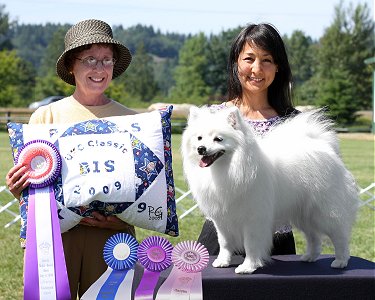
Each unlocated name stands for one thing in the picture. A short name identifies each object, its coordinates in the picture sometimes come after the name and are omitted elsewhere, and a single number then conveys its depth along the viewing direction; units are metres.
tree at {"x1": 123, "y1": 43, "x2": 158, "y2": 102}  60.41
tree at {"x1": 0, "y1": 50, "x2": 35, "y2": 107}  38.66
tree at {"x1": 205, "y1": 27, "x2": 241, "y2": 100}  54.91
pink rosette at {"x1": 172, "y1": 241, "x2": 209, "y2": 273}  2.47
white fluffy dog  2.46
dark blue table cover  2.45
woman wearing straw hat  2.73
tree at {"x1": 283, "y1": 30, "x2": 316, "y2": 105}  62.38
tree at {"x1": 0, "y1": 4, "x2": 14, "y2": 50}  45.19
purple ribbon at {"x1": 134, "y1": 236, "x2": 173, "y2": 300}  2.49
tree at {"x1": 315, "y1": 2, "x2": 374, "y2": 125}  44.28
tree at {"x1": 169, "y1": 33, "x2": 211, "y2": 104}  52.88
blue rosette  2.51
